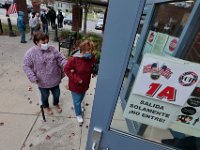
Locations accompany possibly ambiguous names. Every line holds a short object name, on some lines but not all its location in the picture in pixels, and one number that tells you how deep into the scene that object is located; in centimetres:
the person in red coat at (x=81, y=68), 195
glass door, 70
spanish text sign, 79
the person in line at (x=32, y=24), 704
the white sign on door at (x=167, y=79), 72
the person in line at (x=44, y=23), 852
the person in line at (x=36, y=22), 699
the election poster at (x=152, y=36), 185
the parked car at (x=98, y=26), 1582
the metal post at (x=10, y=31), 717
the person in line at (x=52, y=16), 950
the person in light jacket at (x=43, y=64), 209
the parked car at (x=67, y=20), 1723
